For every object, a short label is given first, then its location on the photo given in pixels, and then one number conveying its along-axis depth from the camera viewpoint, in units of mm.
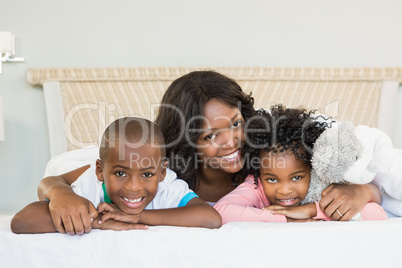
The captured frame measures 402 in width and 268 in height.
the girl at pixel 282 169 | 1554
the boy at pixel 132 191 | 1320
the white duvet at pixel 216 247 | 1226
